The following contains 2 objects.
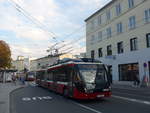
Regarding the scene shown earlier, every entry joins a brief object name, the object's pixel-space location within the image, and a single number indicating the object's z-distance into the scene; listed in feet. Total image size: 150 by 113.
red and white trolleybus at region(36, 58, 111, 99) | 24.89
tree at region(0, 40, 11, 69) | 100.25
